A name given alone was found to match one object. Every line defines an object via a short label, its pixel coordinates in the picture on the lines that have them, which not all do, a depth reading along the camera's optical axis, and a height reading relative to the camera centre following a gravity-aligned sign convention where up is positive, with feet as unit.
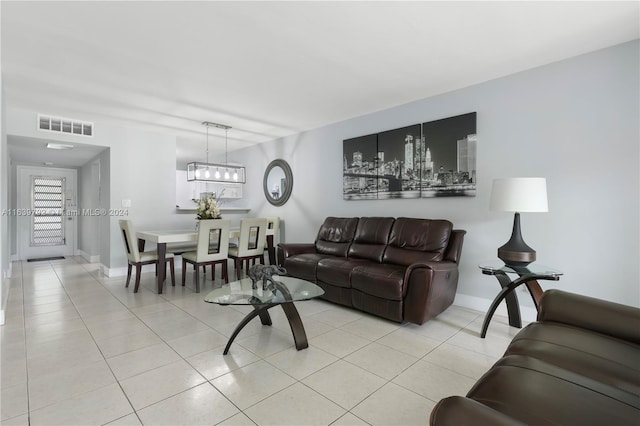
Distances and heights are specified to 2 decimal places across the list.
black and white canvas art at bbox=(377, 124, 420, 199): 12.66 +2.01
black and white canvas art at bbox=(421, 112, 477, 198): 11.19 +1.99
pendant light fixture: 16.01 +2.10
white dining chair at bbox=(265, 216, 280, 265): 17.21 -1.62
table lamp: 8.33 +0.19
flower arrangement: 15.28 +0.08
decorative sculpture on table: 8.39 -1.75
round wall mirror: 18.90 +1.79
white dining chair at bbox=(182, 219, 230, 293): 13.55 -1.69
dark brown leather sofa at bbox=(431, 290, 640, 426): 3.17 -2.14
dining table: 13.21 -1.24
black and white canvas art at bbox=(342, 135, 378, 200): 14.20 +2.01
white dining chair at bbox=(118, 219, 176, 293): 13.32 -1.98
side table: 8.28 -2.03
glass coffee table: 7.64 -2.22
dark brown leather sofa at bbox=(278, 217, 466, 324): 9.30 -1.96
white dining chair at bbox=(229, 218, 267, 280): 14.99 -1.59
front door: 22.08 -0.07
